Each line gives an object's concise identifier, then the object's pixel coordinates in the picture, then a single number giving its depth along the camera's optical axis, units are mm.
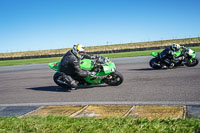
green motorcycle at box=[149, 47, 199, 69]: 12898
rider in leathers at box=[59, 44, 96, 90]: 8555
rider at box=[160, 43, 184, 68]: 13086
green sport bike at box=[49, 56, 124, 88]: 8567
